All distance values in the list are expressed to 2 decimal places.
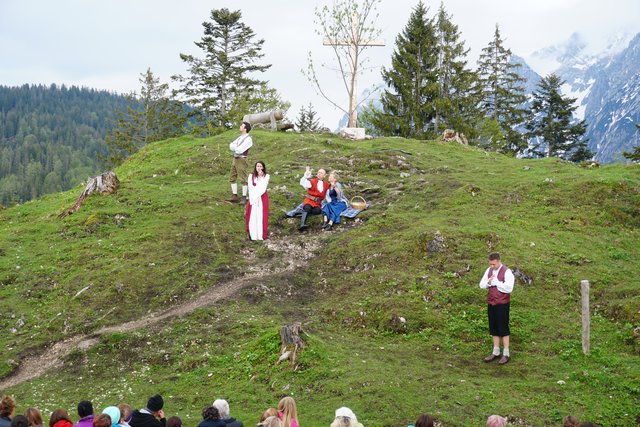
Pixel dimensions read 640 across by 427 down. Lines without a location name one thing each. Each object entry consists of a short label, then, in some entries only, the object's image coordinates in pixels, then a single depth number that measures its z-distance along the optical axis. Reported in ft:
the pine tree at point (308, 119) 207.21
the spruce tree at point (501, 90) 168.45
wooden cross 109.70
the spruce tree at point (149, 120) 188.14
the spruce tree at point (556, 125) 172.24
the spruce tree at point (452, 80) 143.43
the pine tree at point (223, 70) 170.09
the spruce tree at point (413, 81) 140.46
